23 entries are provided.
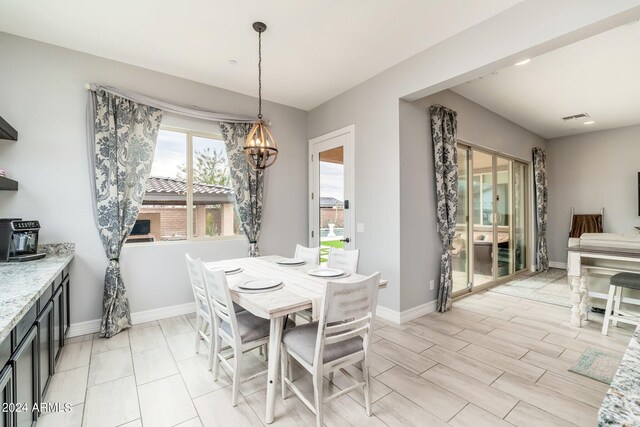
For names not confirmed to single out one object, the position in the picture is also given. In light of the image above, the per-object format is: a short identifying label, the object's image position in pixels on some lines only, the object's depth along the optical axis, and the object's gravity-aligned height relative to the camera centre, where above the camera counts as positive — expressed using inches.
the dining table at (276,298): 66.7 -20.0
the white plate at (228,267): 97.9 -17.8
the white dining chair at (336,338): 62.5 -30.4
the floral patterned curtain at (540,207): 233.8 +6.7
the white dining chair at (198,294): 87.6 -24.6
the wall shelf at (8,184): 93.8 +11.8
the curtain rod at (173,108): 117.8 +51.3
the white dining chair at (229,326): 73.7 -31.2
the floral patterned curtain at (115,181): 116.6 +15.6
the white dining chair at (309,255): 120.0 -16.2
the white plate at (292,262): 111.3 -17.6
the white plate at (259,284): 77.8 -18.6
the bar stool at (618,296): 110.6 -33.6
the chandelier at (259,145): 99.5 +24.8
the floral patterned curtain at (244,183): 150.9 +18.5
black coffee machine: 92.7 -7.0
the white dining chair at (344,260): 103.5 -16.1
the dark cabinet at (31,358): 49.3 -30.2
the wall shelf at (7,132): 93.5 +29.6
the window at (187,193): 135.0 +12.5
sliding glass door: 169.3 -2.7
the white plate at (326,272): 91.0 -18.2
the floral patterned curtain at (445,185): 141.0 +15.1
